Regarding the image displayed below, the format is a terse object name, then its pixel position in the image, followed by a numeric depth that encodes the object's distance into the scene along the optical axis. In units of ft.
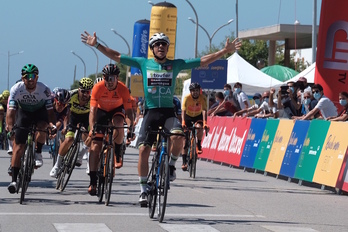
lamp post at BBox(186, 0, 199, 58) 196.91
